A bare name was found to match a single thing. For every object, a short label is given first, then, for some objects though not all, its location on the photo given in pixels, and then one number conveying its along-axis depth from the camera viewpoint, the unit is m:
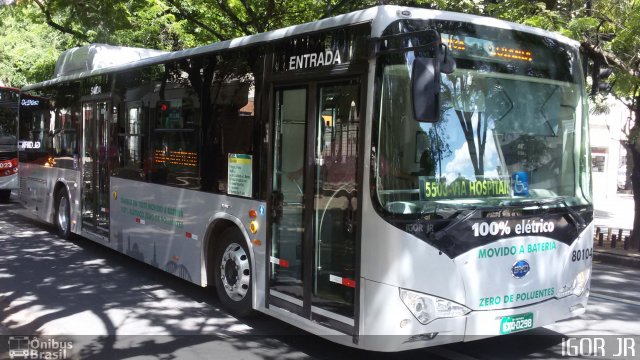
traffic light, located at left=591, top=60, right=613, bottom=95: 6.06
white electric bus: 4.45
